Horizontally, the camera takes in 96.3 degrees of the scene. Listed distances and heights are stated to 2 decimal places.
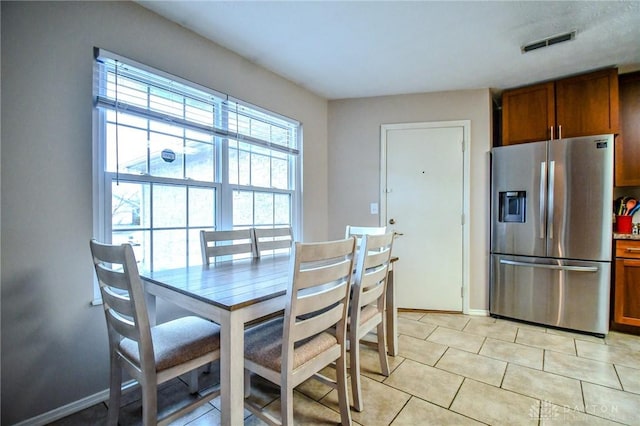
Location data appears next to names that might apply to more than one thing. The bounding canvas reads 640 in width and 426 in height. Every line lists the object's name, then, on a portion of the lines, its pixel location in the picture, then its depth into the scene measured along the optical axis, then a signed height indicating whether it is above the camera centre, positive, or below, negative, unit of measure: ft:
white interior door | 9.96 +0.09
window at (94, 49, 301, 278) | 5.54 +1.13
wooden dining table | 3.54 -1.19
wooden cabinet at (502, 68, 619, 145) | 8.33 +3.20
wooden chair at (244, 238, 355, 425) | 3.79 -2.01
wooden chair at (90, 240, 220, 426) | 3.65 -1.97
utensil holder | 8.75 -0.39
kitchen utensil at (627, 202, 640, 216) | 8.88 +0.05
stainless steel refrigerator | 8.05 -0.63
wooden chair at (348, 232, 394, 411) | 5.02 -1.68
